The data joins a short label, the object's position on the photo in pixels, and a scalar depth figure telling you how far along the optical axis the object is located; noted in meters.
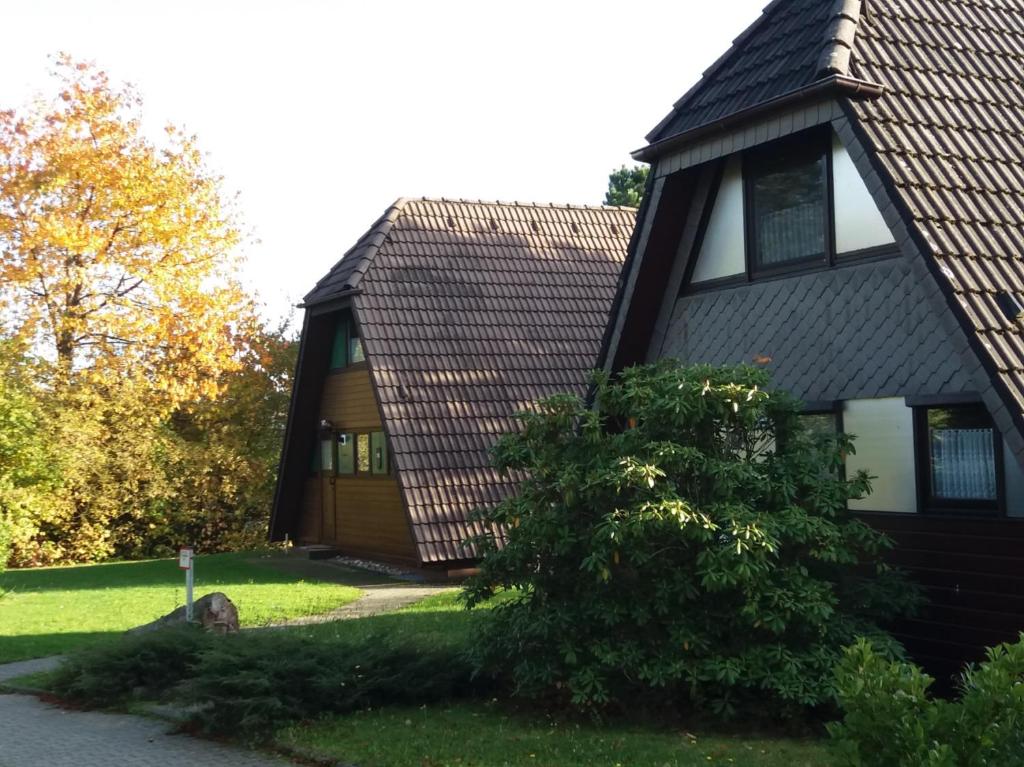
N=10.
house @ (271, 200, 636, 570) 20.83
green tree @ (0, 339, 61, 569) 25.14
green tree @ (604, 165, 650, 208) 54.78
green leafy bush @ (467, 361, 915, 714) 9.42
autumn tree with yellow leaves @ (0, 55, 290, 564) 29.06
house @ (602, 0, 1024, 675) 9.62
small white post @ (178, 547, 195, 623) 13.17
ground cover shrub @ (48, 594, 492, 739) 10.07
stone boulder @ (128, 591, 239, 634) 13.25
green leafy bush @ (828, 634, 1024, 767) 5.78
